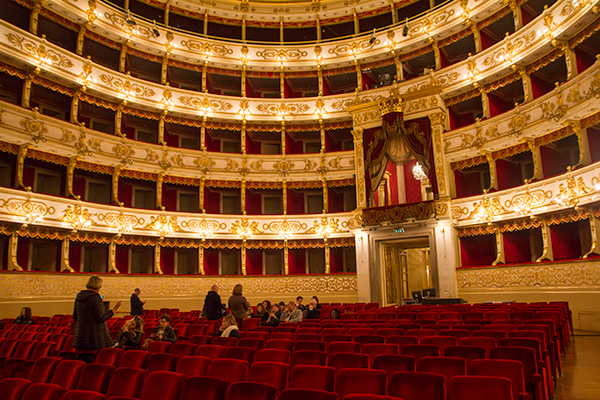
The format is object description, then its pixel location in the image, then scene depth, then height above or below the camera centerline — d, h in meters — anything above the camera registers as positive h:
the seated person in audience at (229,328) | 5.57 -0.67
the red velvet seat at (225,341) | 5.07 -0.76
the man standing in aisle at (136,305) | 9.16 -0.58
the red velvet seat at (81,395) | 2.88 -0.76
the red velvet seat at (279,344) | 4.79 -0.76
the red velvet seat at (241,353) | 4.39 -0.78
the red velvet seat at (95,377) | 3.57 -0.81
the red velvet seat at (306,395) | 2.59 -0.72
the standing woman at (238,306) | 7.08 -0.49
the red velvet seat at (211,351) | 4.48 -0.76
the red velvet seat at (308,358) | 3.95 -0.76
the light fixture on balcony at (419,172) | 15.56 +3.51
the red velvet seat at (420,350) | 4.02 -0.72
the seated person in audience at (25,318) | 8.79 -0.77
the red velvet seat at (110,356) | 4.34 -0.77
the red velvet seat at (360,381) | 3.10 -0.77
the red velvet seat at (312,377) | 3.35 -0.79
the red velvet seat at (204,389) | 3.04 -0.78
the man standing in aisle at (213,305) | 7.56 -0.50
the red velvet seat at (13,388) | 3.13 -0.77
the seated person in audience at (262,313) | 8.31 -0.73
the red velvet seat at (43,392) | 3.02 -0.77
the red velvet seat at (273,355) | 4.15 -0.76
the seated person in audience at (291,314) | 7.76 -0.72
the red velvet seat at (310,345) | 4.63 -0.75
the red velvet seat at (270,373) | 3.54 -0.79
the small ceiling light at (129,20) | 15.05 +8.77
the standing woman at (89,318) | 4.53 -0.41
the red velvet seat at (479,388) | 2.79 -0.76
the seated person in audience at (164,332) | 5.81 -0.72
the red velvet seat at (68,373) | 3.69 -0.80
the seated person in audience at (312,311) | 9.00 -0.76
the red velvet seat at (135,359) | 4.16 -0.77
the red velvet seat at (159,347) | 4.98 -0.79
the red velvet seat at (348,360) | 3.78 -0.76
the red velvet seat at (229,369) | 3.70 -0.80
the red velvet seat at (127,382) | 3.44 -0.82
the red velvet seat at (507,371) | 3.29 -0.76
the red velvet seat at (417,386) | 2.88 -0.76
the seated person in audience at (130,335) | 5.39 -0.70
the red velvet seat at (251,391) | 2.83 -0.75
